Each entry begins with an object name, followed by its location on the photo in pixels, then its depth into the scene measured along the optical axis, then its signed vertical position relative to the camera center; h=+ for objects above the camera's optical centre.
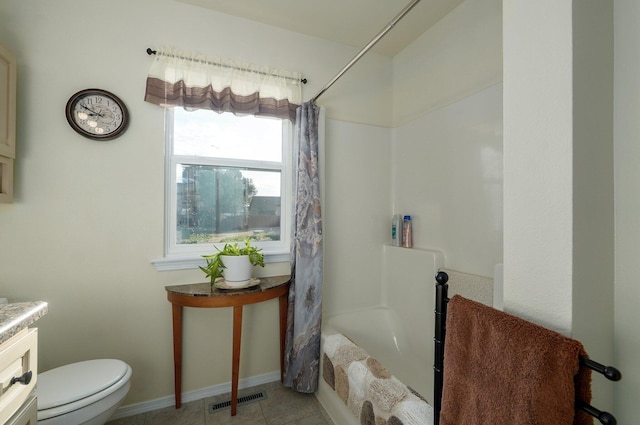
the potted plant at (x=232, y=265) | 1.70 -0.33
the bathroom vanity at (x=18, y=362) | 0.70 -0.42
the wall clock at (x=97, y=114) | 1.60 +0.57
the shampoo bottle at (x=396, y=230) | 2.30 -0.14
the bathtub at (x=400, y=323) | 1.86 -0.84
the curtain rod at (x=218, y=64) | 1.72 +1.00
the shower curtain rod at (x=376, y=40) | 1.16 +0.86
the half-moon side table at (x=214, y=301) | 1.61 -0.52
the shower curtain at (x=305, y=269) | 1.85 -0.39
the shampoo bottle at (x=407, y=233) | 2.21 -0.15
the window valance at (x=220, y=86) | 1.74 +0.85
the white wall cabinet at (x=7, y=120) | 1.35 +0.45
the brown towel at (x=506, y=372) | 0.58 -0.37
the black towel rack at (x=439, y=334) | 0.95 -0.41
